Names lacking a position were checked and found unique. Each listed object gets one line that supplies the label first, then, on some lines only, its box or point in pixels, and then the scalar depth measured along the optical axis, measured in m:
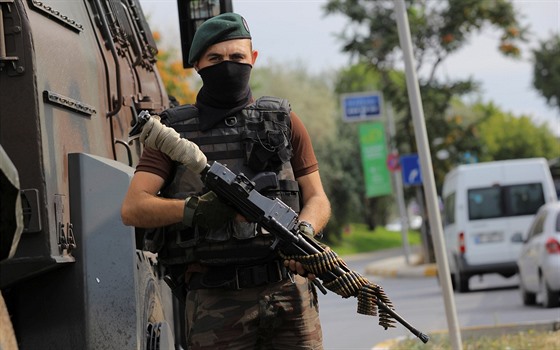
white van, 24.12
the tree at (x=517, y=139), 101.56
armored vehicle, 4.81
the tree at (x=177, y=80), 32.72
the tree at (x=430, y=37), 32.16
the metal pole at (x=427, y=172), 9.20
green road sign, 40.09
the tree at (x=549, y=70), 79.06
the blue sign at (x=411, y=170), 31.19
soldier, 4.77
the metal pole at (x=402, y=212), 36.53
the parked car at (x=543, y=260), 16.88
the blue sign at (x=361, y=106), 35.03
